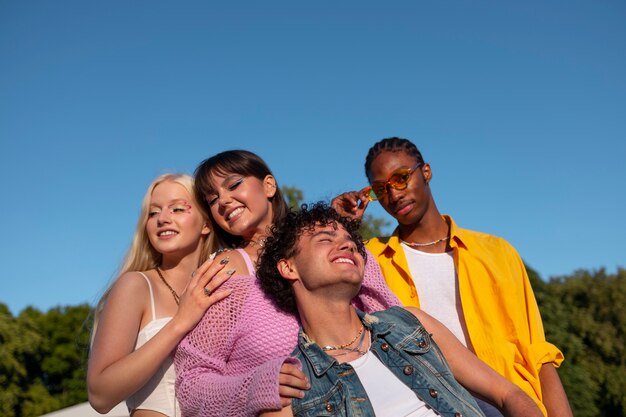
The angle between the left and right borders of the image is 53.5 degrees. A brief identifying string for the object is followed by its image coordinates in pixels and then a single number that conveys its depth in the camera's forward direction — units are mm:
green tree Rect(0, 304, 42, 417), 23641
